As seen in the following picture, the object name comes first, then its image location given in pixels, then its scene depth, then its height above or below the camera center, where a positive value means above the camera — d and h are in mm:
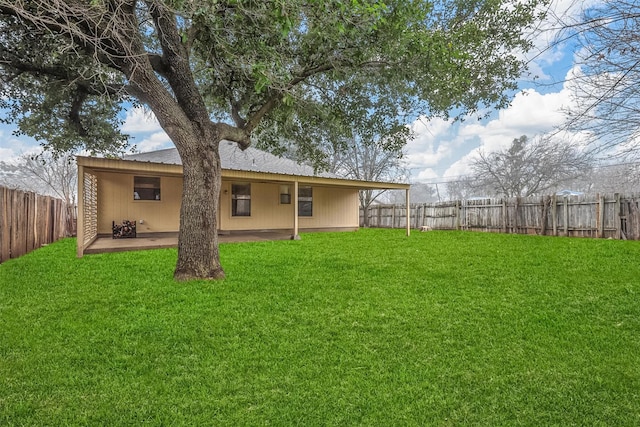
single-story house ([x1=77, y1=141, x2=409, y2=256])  8922 +666
